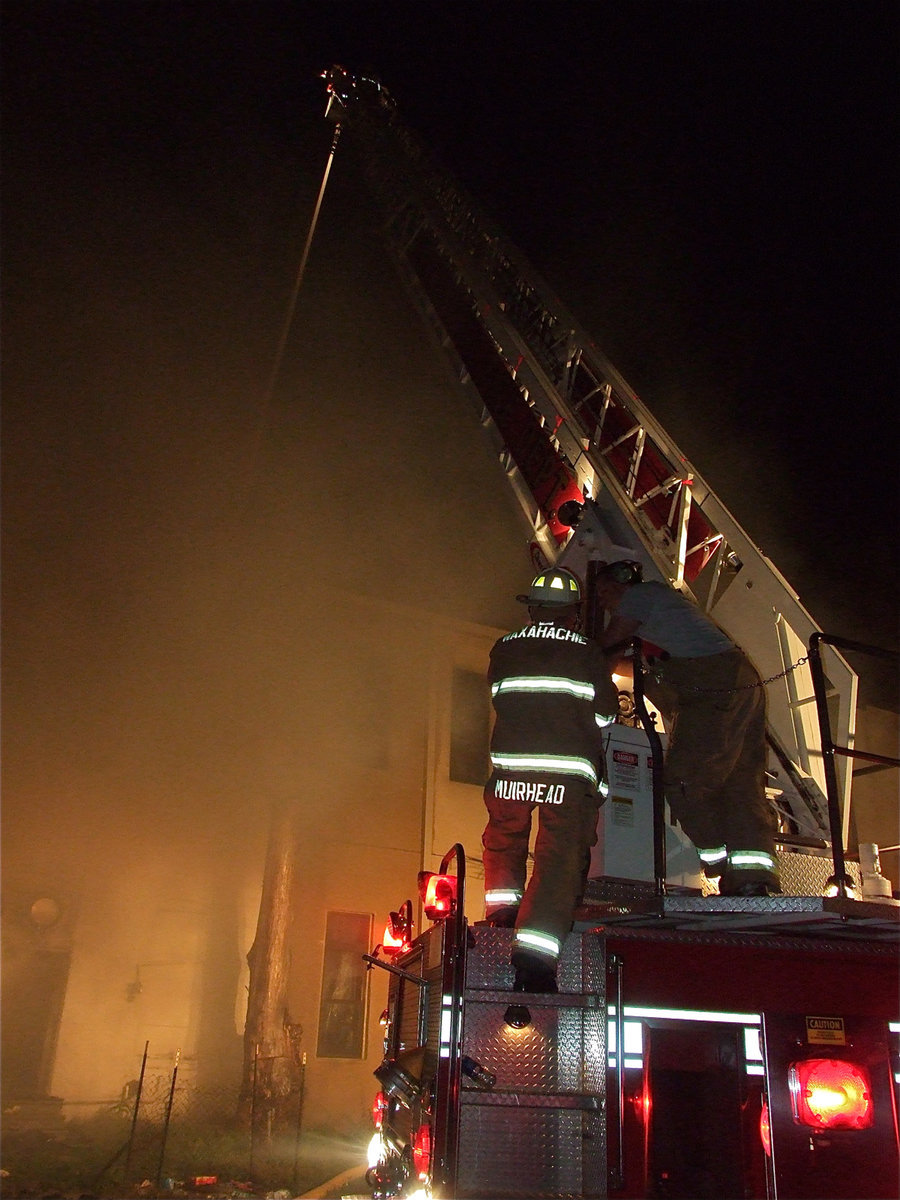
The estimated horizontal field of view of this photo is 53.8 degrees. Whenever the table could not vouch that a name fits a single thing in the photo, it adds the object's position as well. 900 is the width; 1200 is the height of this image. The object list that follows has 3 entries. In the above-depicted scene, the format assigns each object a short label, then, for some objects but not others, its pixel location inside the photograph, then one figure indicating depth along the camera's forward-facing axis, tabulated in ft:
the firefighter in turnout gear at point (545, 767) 11.07
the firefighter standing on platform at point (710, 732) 12.48
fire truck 9.62
